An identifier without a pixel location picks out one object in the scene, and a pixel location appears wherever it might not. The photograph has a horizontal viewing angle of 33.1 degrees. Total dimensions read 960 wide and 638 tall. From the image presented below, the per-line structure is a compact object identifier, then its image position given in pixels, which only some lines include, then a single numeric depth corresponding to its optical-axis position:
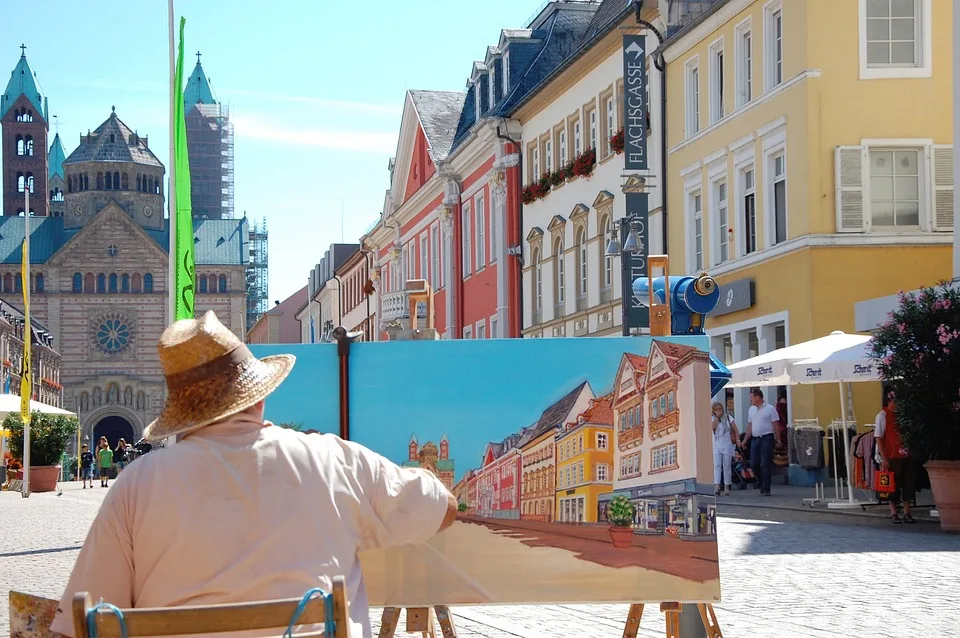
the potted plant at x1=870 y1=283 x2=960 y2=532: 16.17
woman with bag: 17.56
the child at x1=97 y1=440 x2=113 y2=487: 51.28
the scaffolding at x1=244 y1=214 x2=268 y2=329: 153.25
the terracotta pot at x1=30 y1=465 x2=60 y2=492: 42.59
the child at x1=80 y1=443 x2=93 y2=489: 55.56
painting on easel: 6.45
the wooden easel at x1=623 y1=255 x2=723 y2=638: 6.48
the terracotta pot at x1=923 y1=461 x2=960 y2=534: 16.03
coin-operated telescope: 7.19
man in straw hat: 4.04
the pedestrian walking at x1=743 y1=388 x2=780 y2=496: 24.31
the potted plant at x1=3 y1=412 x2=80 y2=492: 42.12
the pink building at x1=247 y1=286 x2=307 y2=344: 119.87
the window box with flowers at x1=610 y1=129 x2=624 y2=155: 34.62
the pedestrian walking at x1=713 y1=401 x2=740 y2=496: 24.28
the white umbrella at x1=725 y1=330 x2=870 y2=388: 20.00
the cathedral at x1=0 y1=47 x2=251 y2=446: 117.19
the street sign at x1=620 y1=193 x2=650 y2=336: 32.12
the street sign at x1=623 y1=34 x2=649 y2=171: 32.97
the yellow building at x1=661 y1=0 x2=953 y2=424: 26.41
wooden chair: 3.67
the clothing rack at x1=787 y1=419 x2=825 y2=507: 20.55
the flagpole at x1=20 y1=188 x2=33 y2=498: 33.22
